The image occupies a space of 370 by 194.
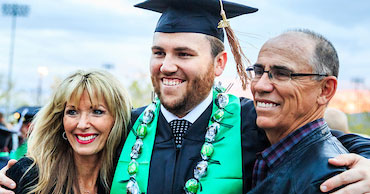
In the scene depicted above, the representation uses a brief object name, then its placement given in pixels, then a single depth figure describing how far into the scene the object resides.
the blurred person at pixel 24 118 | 6.07
